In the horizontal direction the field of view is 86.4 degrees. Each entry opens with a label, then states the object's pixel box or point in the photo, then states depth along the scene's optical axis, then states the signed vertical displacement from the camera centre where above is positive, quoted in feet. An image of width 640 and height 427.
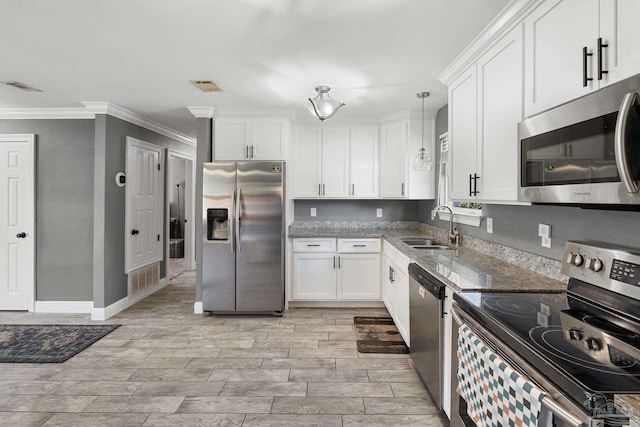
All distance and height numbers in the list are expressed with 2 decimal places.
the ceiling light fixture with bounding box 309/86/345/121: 9.47 +2.94
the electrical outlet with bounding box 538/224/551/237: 6.57 -0.36
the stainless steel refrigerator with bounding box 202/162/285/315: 12.41 -0.99
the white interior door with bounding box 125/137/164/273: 13.87 +0.27
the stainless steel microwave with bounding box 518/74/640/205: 3.40 +0.76
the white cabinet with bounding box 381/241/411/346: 9.37 -2.38
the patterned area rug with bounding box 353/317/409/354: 9.73 -3.90
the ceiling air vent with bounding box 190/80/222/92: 10.05 +3.80
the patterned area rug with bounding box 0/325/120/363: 9.34 -3.98
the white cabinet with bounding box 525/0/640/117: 3.80 +2.13
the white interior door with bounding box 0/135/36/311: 13.05 -0.11
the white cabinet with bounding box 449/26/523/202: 5.98 +1.77
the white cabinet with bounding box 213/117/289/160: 13.07 +2.79
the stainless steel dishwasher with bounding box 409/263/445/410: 6.44 -2.43
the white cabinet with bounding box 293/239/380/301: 13.41 -2.33
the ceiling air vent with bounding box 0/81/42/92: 10.21 +3.82
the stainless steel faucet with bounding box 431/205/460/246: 10.73 -0.73
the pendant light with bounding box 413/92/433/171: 10.50 +1.53
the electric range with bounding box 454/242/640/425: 2.74 -1.35
